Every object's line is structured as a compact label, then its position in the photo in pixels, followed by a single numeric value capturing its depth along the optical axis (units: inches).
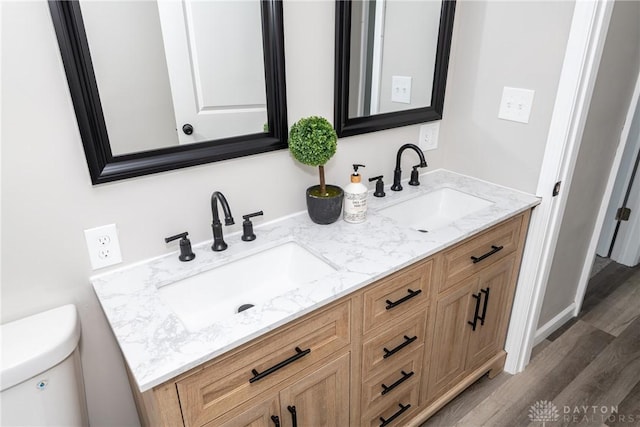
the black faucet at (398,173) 64.0
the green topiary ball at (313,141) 49.1
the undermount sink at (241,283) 45.4
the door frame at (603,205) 72.1
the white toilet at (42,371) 34.9
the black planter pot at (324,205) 53.4
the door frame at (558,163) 52.0
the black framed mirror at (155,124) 36.8
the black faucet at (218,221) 44.3
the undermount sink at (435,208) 64.9
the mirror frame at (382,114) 53.4
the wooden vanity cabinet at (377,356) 36.8
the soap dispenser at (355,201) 54.3
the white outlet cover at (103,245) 42.9
